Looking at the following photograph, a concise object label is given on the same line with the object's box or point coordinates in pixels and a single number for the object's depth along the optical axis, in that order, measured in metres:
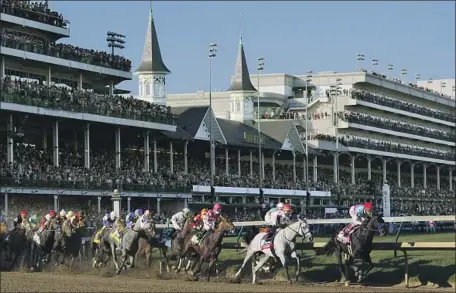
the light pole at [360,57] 101.88
